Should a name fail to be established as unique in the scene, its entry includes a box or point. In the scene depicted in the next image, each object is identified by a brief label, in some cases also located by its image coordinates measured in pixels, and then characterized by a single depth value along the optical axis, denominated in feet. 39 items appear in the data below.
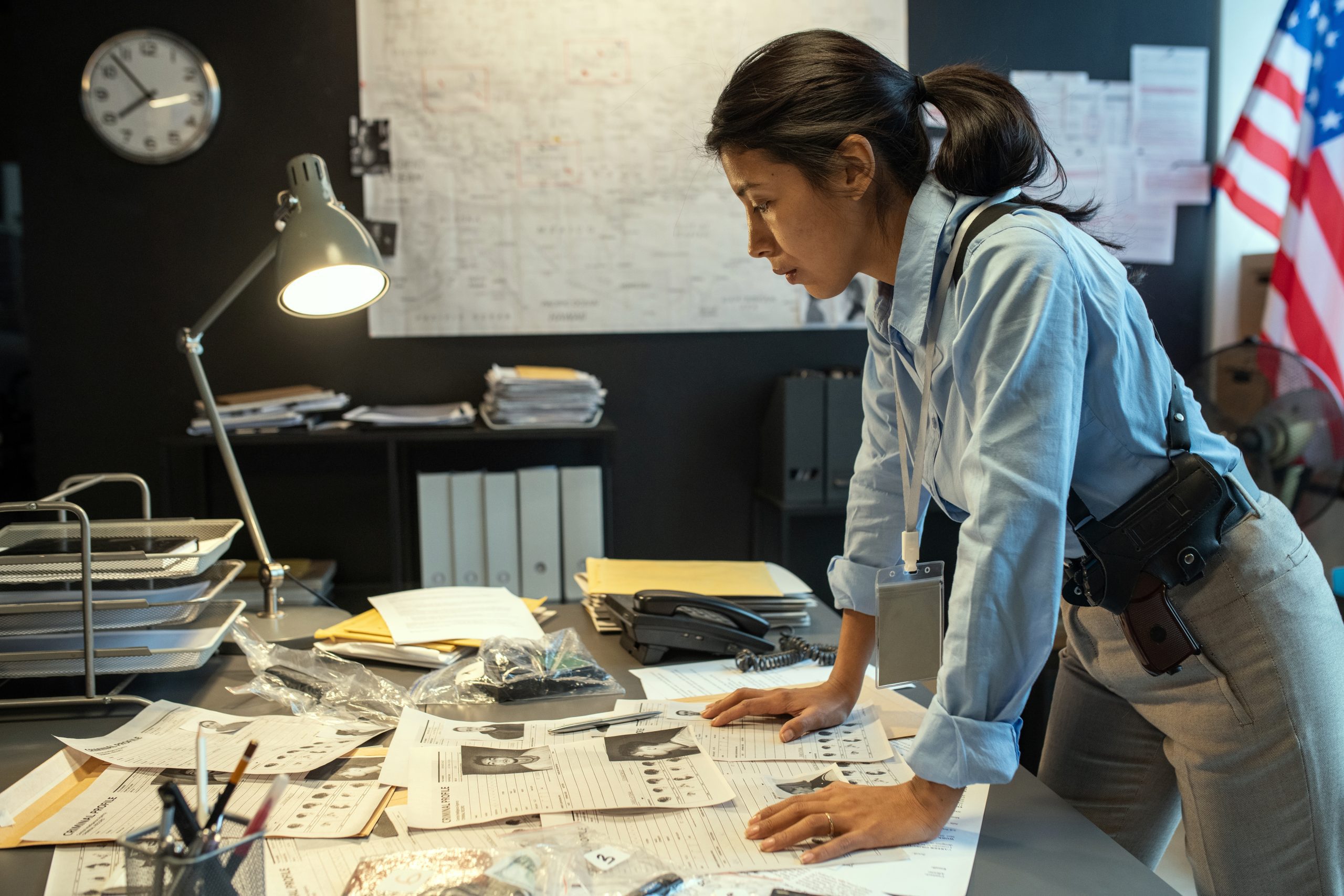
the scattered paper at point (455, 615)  4.50
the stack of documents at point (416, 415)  9.50
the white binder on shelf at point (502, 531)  9.57
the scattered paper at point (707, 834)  2.64
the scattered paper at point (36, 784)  2.91
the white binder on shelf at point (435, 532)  9.56
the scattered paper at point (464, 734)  3.40
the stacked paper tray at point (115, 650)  3.86
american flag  9.65
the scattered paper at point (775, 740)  3.33
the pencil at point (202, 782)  2.19
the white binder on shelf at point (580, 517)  9.69
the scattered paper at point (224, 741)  3.24
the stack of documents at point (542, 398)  9.53
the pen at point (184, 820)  2.05
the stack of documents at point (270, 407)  9.27
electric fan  9.19
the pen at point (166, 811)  1.99
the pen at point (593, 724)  3.53
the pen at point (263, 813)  1.92
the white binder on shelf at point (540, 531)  9.59
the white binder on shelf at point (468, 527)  9.59
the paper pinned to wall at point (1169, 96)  11.20
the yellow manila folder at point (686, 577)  4.97
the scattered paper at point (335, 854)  2.52
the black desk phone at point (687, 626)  4.42
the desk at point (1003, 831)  2.58
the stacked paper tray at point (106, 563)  3.89
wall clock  9.75
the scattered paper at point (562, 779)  2.90
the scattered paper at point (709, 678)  4.02
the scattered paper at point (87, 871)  2.51
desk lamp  4.44
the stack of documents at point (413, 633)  4.35
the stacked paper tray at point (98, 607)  3.89
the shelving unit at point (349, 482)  10.34
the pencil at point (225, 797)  2.13
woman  2.65
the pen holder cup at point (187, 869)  2.04
